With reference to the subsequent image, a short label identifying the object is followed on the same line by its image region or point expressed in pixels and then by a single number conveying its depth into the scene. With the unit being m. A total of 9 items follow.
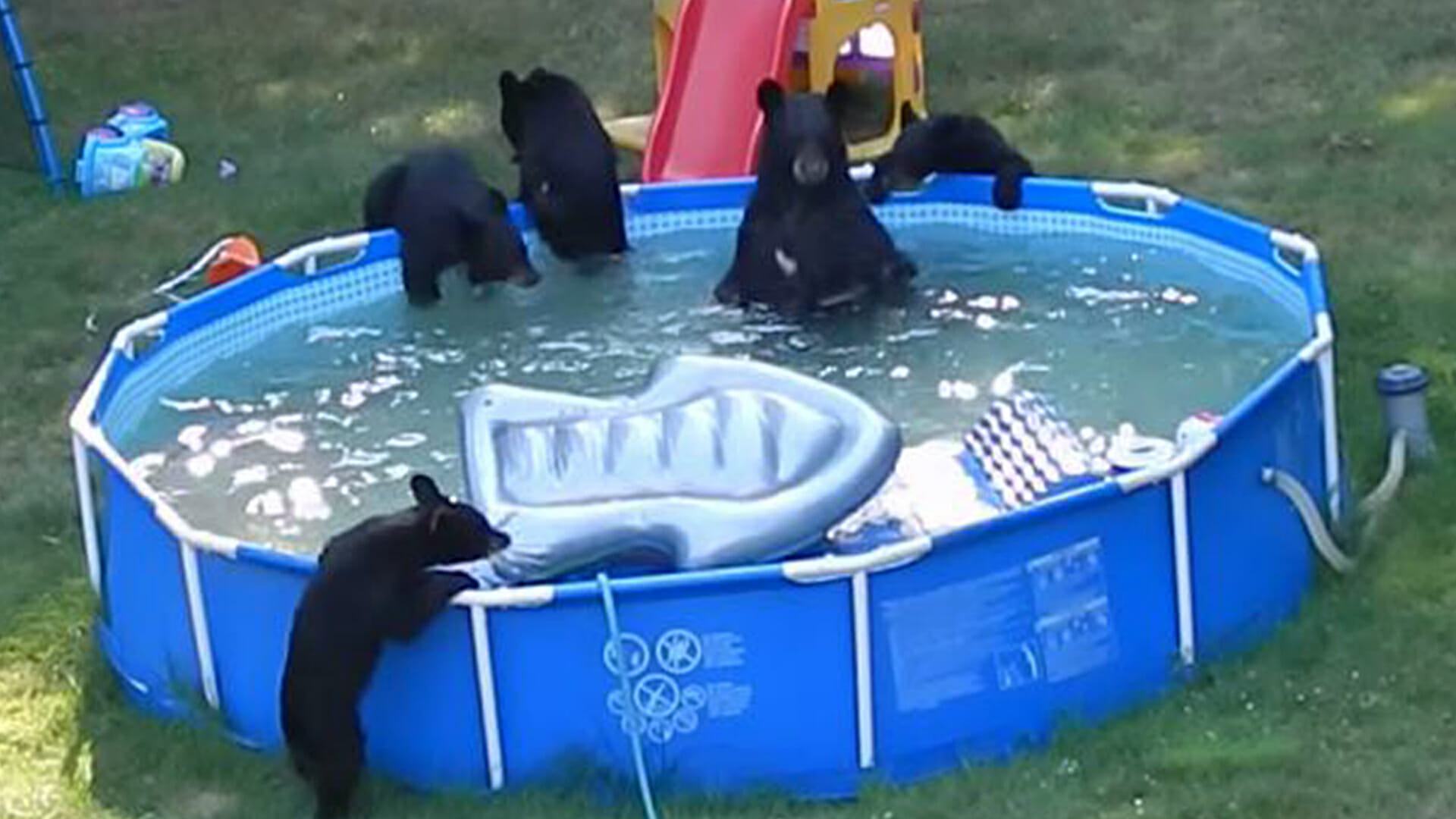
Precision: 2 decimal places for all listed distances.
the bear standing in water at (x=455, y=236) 17.69
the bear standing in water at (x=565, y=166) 18.11
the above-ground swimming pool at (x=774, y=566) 11.74
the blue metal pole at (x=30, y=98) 22.41
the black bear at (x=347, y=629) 11.60
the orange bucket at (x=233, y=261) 18.83
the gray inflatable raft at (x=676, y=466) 12.60
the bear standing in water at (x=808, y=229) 16.94
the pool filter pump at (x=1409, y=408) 14.62
